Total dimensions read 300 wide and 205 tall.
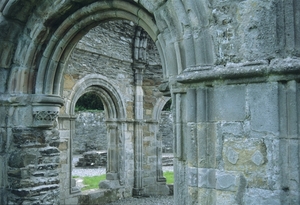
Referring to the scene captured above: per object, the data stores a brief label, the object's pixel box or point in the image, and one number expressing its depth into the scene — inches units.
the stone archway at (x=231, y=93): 98.9
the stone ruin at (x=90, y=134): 664.7
